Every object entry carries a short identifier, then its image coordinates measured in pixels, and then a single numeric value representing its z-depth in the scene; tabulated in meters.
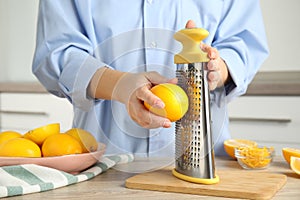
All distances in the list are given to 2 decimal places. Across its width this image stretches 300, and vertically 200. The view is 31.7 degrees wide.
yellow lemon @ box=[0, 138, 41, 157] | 0.87
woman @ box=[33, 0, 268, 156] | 0.84
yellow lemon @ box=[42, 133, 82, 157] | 0.88
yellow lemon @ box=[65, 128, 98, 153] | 0.91
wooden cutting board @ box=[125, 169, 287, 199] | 0.77
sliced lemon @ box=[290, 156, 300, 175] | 0.91
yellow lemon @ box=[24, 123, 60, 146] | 0.92
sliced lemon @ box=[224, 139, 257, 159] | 1.05
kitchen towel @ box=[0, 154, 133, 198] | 0.79
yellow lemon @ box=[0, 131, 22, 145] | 0.92
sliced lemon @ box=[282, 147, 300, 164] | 0.97
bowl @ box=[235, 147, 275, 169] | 0.94
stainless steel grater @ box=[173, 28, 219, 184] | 0.83
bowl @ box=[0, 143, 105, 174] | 0.86
